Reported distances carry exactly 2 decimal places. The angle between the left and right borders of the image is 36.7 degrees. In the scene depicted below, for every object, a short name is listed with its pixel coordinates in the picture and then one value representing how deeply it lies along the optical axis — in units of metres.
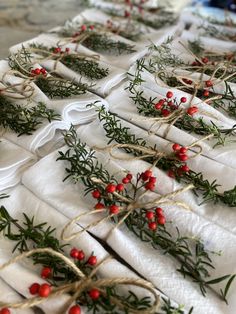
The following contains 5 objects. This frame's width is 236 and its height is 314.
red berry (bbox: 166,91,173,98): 0.86
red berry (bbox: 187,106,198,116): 0.83
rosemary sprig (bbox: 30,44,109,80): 0.97
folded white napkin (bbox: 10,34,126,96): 0.92
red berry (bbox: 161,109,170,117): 0.83
